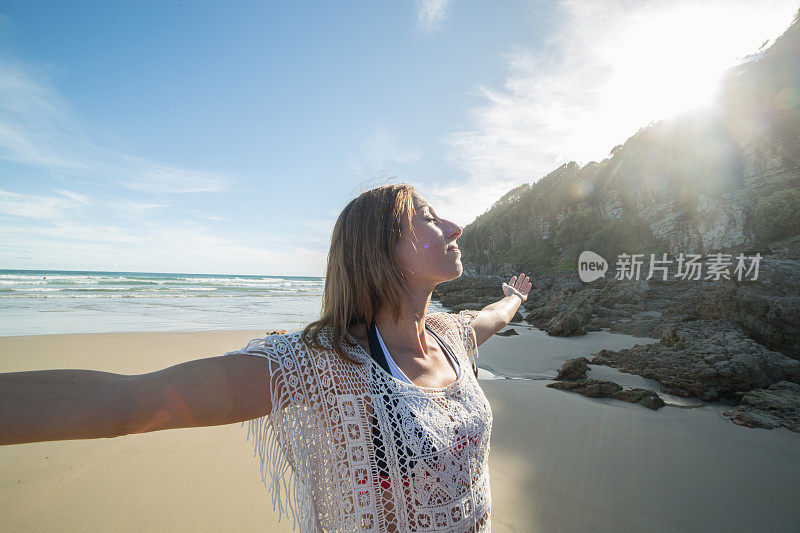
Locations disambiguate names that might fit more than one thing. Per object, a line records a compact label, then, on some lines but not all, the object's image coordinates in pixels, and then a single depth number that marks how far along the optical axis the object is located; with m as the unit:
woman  0.84
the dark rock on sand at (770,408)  3.29
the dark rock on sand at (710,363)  3.89
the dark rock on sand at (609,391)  3.81
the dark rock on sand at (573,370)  4.80
